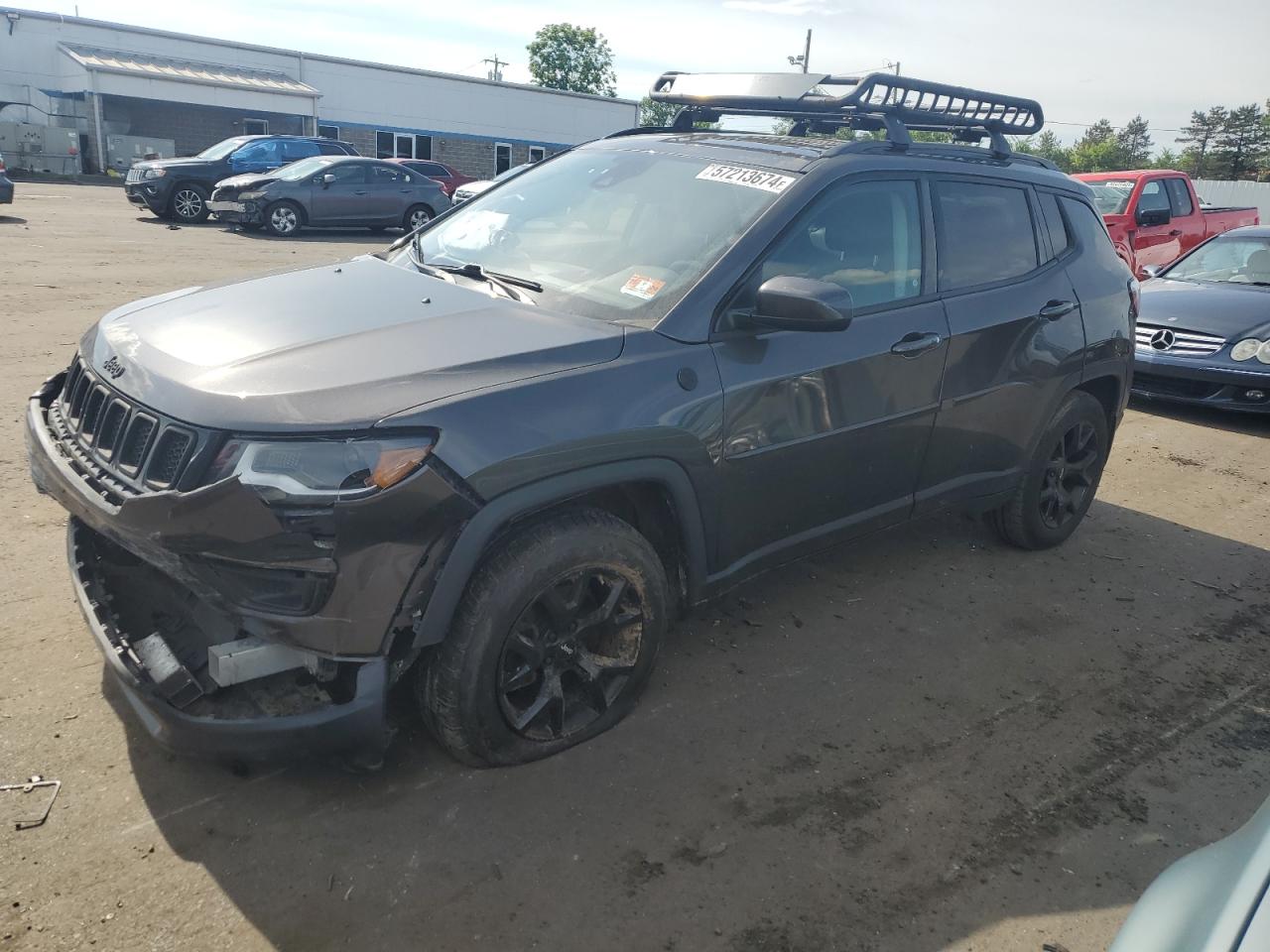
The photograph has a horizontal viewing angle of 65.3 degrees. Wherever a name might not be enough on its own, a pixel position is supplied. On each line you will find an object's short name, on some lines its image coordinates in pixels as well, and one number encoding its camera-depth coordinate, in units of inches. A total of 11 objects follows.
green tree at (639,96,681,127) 2184.3
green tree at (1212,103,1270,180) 2876.5
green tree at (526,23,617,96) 2920.8
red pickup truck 496.7
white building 1245.7
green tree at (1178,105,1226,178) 3115.2
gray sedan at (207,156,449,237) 643.5
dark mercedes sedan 298.0
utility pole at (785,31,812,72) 1758.4
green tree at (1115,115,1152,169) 3801.7
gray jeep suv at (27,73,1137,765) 96.3
